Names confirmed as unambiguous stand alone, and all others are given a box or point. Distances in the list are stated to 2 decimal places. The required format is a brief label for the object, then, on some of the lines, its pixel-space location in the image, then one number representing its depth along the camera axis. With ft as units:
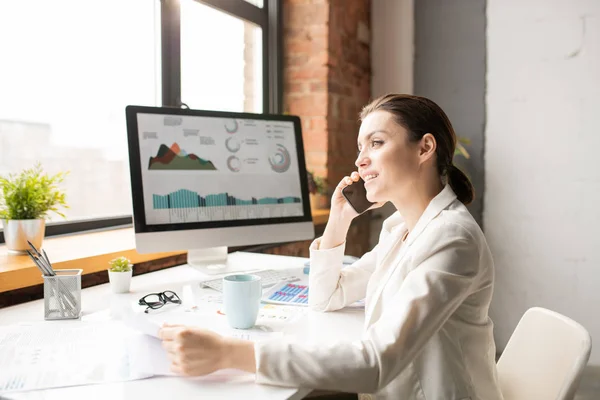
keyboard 5.16
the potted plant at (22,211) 5.21
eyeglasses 4.39
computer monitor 5.22
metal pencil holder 4.11
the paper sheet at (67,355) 3.02
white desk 2.89
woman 2.95
